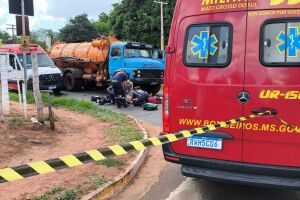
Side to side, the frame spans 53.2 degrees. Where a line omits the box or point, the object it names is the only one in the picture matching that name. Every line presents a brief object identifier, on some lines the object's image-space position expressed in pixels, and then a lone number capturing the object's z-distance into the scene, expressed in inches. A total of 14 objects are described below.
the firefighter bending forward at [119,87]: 404.0
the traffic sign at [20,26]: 271.0
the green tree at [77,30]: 1516.7
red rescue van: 122.2
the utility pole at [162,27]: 1030.5
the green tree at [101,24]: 1672.0
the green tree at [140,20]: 1140.1
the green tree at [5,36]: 2298.7
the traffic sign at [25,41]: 274.6
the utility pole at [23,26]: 254.5
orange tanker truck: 509.2
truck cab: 503.5
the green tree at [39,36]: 2183.9
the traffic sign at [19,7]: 250.5
